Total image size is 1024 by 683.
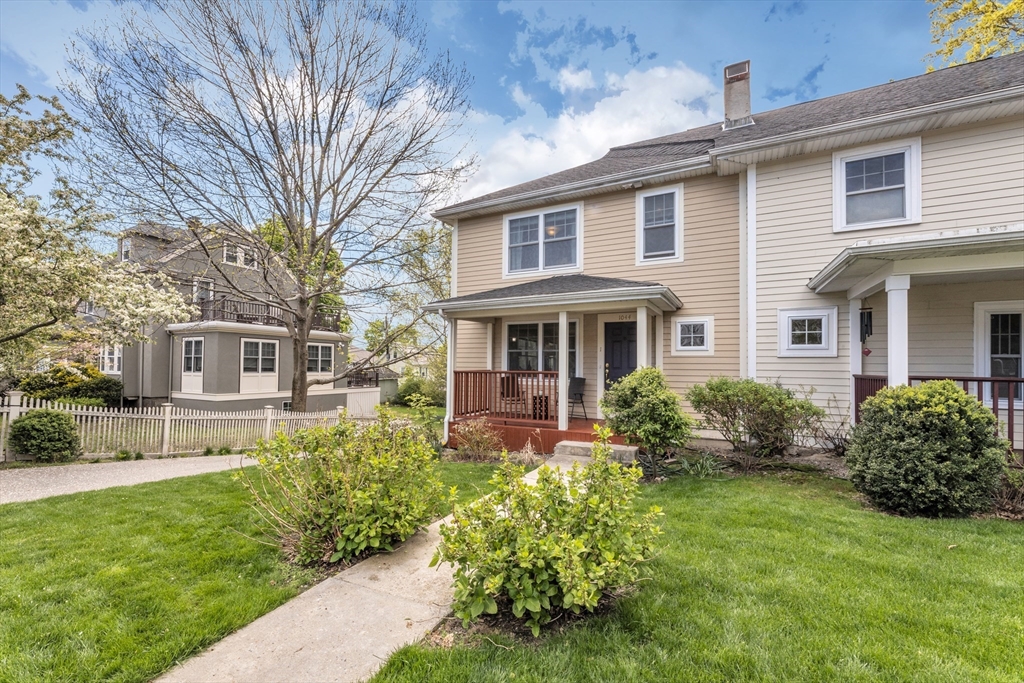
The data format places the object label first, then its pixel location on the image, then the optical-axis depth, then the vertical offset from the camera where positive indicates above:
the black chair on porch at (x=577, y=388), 8.86 -0.68
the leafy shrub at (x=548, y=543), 2.41 -1.10
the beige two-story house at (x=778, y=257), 6.21 +1.67
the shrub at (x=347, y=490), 3.46 -1.13
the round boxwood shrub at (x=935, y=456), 4.23 -0.97
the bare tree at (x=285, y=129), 9.05 +5.10
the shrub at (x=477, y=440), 7.58 -1.52
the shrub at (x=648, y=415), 5.76 -0.81
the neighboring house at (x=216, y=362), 15.77 -0.41
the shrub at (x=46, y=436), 7.45 -1.50
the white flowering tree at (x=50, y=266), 7.12 +1.49
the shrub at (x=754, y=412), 5.87 -0.77
